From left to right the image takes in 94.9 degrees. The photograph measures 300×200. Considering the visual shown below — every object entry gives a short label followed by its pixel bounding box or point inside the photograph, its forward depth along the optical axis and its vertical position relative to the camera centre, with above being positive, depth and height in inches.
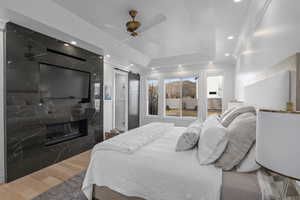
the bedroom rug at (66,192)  70.1 -50.1
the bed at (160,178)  42.1 -27.3
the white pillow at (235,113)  73.0 -7.6
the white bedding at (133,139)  64.1 -21.9
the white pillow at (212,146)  50.8 -17.8
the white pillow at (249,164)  45.7 -22.1
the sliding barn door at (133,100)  213.2 -1.9
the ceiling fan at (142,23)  90.0 +56.4
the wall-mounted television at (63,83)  102.9 +13.4
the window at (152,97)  233.9 +3.3
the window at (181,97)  207.2 +3.2
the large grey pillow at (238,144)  48.3 -16.1
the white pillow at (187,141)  64.7 -19.7
